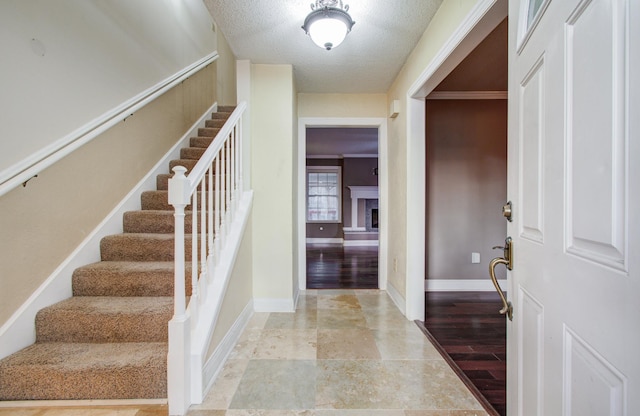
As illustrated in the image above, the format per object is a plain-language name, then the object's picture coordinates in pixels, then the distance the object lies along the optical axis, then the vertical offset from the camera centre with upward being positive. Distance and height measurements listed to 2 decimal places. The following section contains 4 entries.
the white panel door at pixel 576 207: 0.52 +0.00
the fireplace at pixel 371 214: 7.96 -0.19
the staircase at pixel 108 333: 1.42 -0.73
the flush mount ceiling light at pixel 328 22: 1.82 +1.19
